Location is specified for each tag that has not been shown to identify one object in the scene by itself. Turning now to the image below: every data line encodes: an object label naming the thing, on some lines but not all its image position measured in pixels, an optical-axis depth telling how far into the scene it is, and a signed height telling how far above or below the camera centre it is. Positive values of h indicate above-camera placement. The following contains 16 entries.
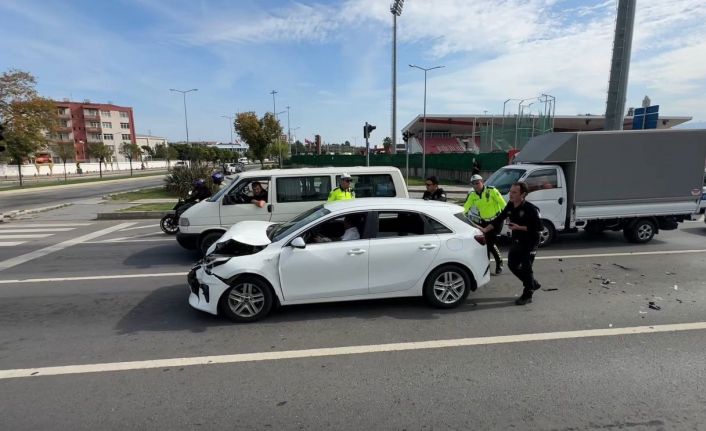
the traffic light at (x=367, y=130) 19.33 +1.15
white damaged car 4.91 -1.27
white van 7.89 -0.77
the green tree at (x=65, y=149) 61.60 +1.24
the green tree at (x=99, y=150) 71.62 +1.21
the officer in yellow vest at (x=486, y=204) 6.91 -0.86
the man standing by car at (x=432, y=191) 7.89 -0.70
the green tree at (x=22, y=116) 31.95 +3.32
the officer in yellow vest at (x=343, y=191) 7.43 -0.65
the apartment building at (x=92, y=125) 90.44 +7.27
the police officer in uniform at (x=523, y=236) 5.42 -1.09
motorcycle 11.27 -1.84
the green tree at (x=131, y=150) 84.00 +1.38
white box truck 8.72 -0.54
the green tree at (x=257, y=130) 43.12 +2.72
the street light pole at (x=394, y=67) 28.30 +6.03
